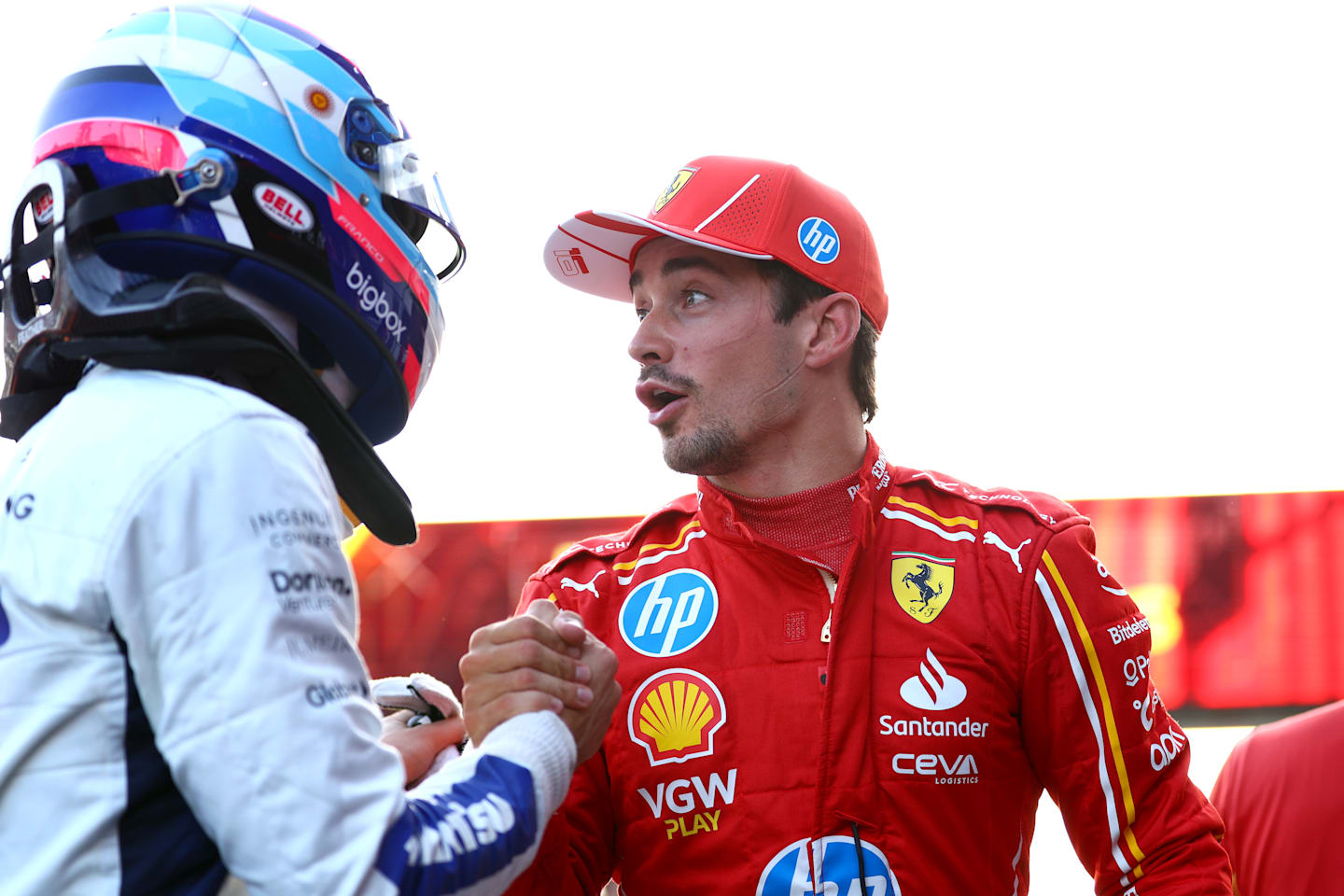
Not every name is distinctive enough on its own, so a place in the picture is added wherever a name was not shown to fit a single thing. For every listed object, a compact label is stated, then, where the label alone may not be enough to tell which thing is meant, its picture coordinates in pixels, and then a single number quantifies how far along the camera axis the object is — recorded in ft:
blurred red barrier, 31.30
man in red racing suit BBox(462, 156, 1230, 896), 21.72
